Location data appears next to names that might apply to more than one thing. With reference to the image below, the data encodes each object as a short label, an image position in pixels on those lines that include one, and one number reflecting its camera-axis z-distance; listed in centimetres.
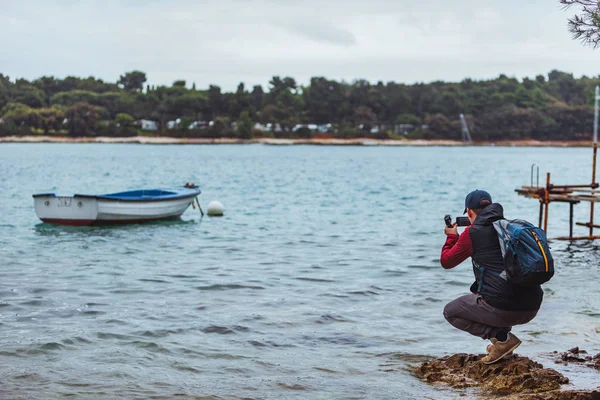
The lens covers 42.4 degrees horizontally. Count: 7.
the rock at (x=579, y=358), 938
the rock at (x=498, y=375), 816
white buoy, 3169
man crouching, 768
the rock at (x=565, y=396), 746
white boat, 2516
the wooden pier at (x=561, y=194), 2005
